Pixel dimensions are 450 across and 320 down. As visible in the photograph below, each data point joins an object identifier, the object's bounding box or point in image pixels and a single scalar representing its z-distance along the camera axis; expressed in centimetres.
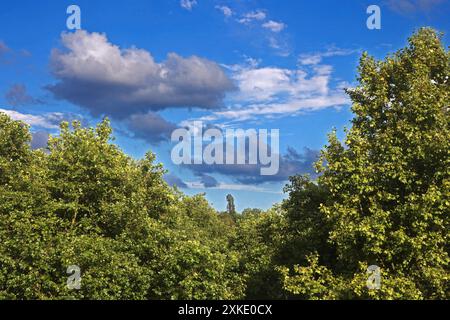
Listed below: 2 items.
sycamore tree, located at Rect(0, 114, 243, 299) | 2347
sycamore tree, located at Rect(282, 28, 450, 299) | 2202
